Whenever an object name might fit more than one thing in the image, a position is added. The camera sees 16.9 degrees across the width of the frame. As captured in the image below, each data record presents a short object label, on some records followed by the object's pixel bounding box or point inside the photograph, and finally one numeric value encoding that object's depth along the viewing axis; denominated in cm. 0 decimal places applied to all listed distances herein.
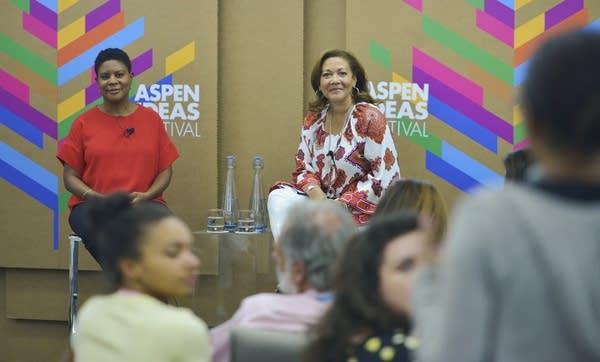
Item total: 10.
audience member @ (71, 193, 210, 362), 398
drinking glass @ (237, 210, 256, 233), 991
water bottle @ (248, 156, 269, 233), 1001
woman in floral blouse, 936
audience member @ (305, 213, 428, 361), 379
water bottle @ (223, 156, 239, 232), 996
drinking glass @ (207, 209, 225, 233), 1003
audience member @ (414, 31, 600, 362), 255
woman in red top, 975
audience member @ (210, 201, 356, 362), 436
